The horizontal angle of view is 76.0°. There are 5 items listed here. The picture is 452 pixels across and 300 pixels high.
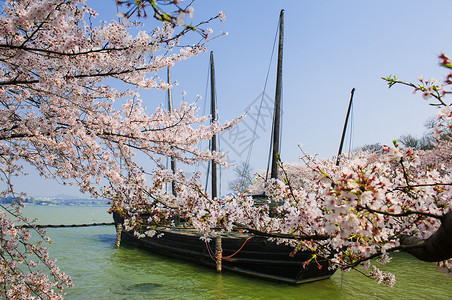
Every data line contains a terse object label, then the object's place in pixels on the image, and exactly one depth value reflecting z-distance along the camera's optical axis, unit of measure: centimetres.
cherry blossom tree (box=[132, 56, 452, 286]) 155
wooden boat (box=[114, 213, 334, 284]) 903
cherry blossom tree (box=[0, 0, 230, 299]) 302
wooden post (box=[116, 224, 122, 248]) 1912
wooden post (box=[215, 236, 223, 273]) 1042
